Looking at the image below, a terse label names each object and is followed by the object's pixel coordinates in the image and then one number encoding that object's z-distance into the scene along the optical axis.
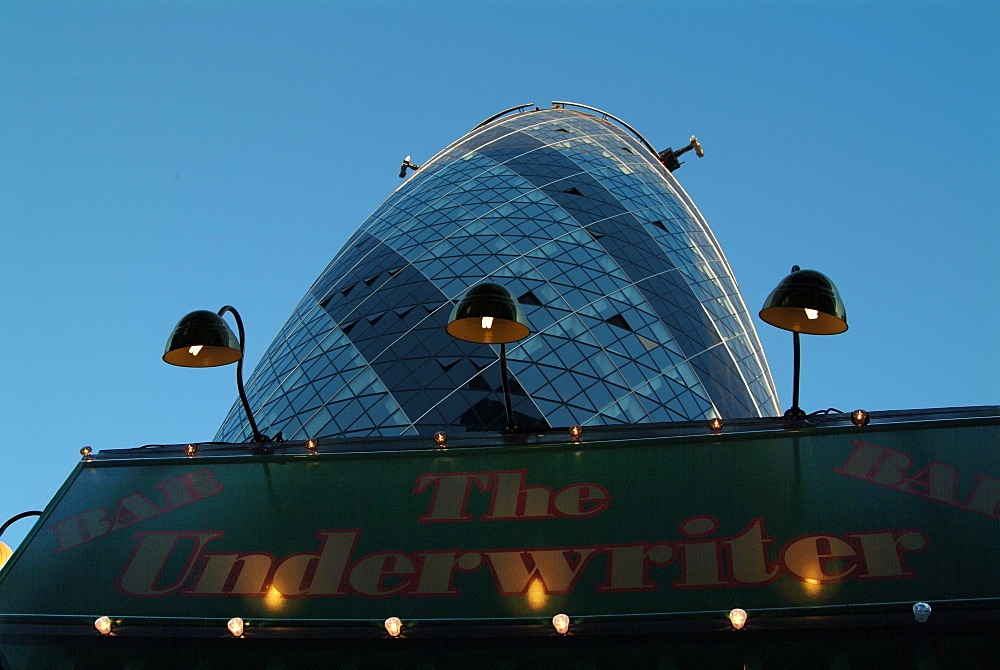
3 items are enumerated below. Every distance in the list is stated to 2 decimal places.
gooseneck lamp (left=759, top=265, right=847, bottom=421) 7.42
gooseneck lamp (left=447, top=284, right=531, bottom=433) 7.66
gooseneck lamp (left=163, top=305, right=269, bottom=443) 8.27
